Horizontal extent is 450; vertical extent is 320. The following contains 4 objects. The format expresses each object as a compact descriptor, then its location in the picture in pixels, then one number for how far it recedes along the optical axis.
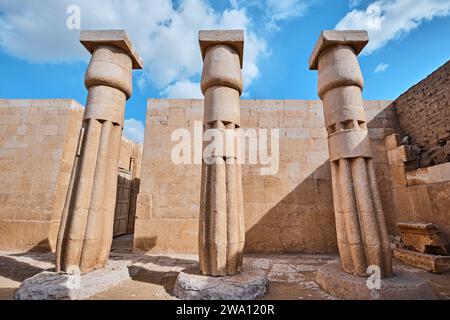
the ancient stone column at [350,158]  3.01
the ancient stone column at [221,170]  3.04
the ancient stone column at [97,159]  3.25
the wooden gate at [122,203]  8.26
